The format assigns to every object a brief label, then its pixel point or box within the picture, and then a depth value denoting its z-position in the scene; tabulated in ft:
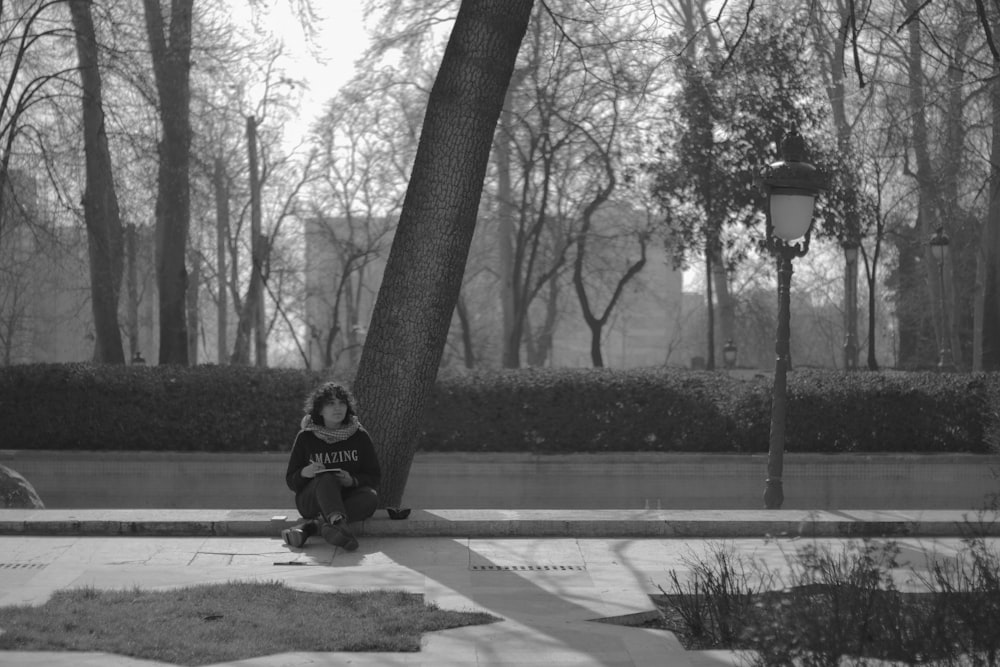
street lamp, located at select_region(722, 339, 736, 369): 119.24
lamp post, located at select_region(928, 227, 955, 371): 94.89
